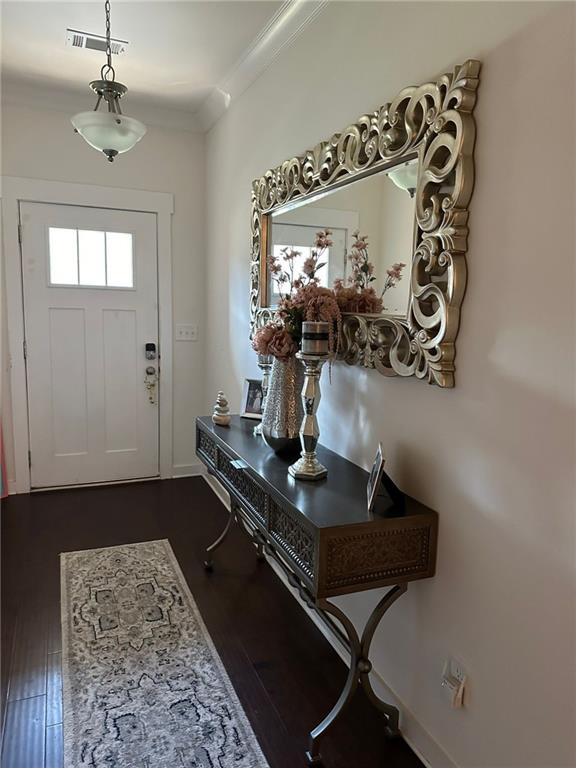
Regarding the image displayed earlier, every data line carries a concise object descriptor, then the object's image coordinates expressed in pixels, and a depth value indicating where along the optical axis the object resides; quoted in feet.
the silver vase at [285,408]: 6.80
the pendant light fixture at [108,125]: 7.34
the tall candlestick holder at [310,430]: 5.95
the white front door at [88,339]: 12.19
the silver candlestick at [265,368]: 7.65
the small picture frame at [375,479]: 5.02
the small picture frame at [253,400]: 8.57
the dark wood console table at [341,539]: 4.83
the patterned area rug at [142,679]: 5.45
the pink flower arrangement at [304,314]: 6.36
